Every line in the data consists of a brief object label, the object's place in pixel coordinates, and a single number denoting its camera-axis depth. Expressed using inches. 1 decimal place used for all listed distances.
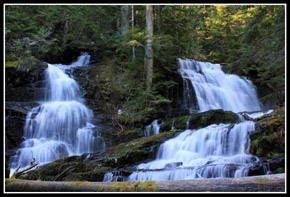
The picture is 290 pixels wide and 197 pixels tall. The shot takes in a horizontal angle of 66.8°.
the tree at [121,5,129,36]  593.6
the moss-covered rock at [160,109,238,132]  348.2
